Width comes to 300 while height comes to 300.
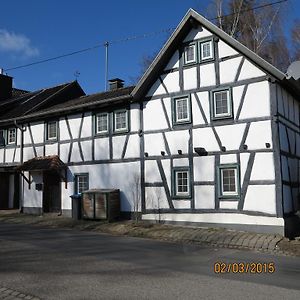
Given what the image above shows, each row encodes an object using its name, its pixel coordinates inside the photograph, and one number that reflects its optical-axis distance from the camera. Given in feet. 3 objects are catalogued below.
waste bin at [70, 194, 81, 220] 48.66
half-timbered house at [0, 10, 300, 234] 38.55
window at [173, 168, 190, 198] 42.99
